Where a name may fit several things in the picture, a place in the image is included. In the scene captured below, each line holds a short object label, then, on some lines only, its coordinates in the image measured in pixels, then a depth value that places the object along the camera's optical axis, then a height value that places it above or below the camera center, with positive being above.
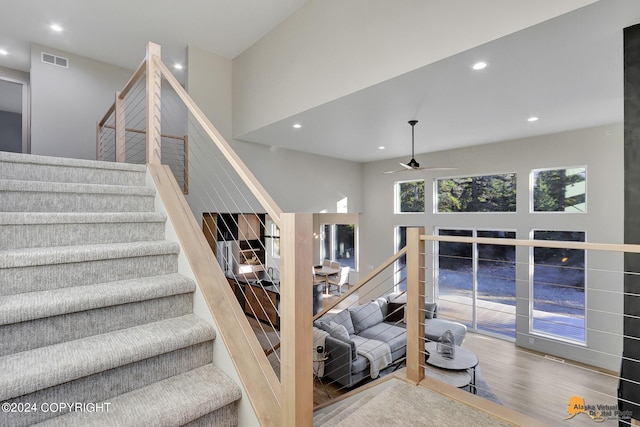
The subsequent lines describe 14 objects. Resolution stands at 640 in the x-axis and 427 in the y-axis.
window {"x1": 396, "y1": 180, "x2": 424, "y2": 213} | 7.40 +0.50
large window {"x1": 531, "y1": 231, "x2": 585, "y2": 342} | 5.30 -1.36
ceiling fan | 4.41 +0.76
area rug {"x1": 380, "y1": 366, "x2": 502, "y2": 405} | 4.00 -2.43
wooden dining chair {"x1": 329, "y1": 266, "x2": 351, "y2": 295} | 8.94 -1.89
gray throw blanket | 4.45 -2.07
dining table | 8.80 -1.65
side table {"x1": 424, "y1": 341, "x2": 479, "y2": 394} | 3.92 -1.95
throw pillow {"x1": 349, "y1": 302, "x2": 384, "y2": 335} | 5.47 -1.87
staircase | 1.10 -0.47
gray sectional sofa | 4.19 -2.05
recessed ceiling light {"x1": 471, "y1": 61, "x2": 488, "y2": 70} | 2.65 +1.35
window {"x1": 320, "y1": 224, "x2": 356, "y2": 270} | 9.98 -0.93
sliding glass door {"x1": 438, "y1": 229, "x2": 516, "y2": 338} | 6.13 -1.43
